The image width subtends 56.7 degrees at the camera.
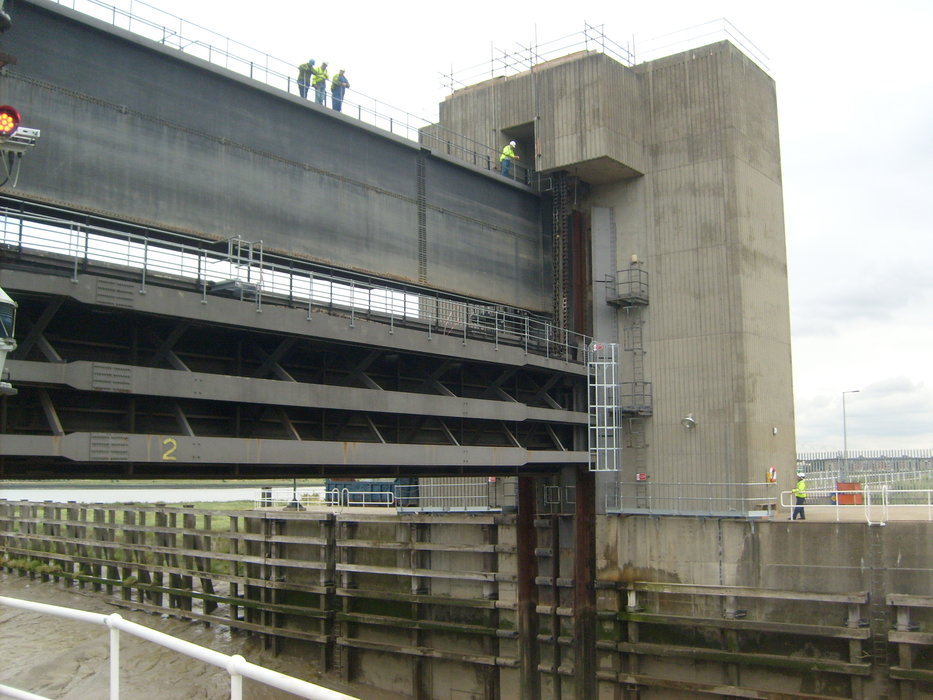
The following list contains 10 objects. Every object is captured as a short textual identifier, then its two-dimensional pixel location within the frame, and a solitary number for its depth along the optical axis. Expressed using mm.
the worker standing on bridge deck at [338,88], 23458
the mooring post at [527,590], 24438
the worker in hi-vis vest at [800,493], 24391
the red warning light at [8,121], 11633
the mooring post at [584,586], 24094
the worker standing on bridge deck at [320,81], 23078
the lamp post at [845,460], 42500
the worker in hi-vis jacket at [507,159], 28453
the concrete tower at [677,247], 26156
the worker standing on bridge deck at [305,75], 22453
